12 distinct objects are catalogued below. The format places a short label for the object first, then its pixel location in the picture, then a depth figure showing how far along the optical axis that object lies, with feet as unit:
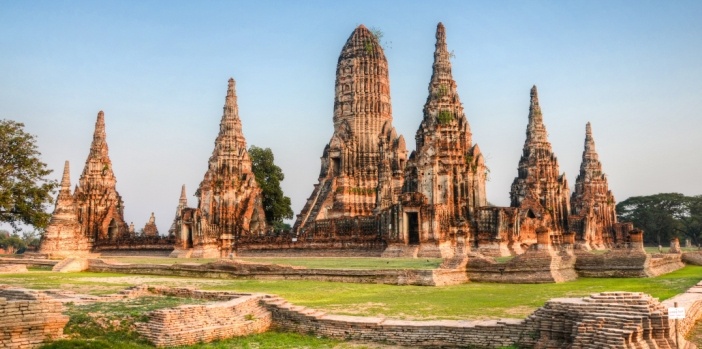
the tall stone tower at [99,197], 168.66
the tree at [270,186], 188.14
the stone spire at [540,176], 164.04
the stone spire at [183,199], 193.16
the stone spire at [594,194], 186.80
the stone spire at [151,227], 190.01
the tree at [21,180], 113.29
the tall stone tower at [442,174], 109.40
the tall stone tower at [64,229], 146.00
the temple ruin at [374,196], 112.37
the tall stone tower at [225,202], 144.36
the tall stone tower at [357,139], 155.63
